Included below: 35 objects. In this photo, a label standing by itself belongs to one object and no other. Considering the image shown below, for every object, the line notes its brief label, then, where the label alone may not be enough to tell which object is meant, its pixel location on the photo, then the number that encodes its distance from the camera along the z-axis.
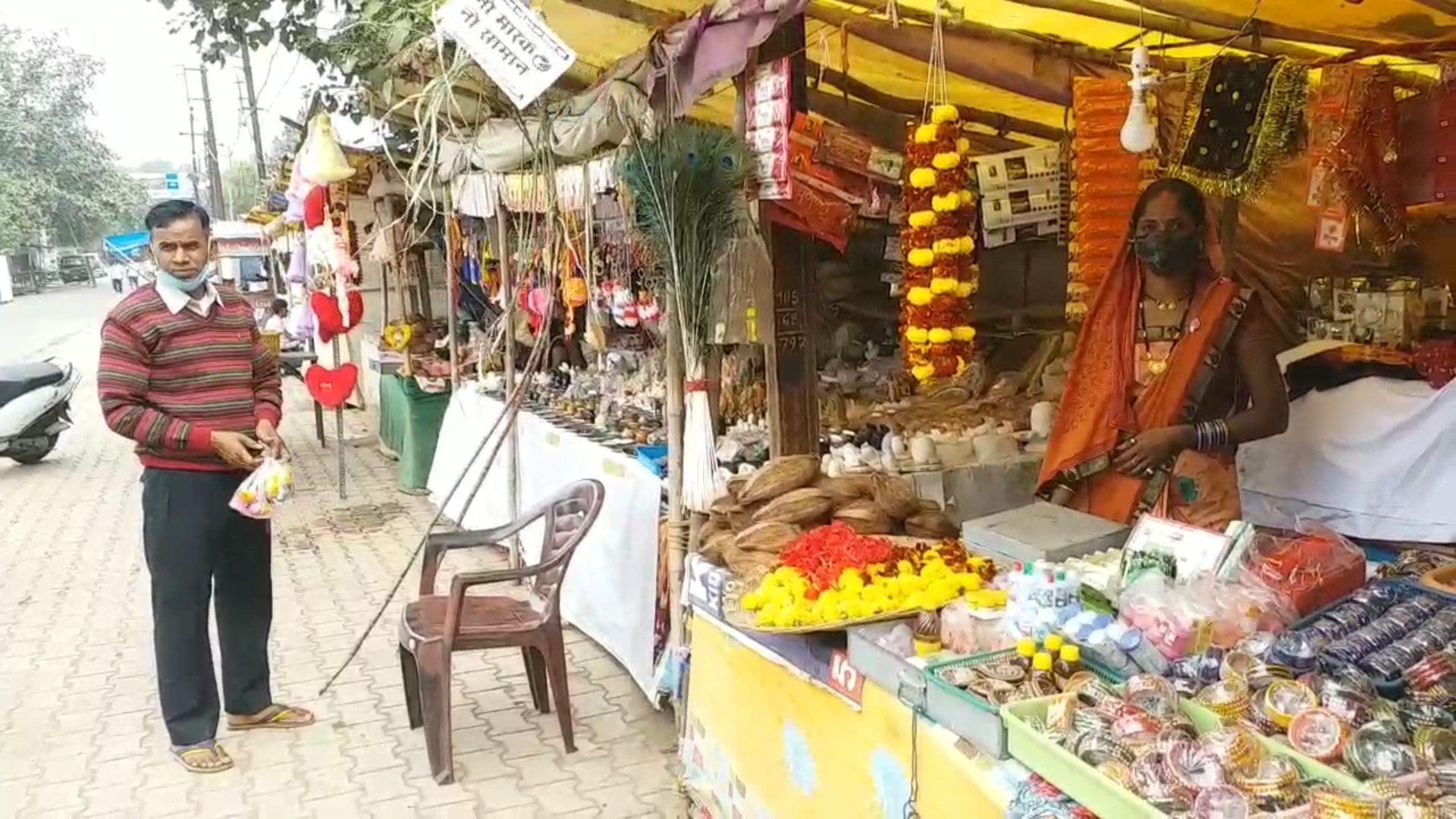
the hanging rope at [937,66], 3.34
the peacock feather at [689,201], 3.11
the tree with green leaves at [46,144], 31.92
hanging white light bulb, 3.60
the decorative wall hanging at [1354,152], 4.21
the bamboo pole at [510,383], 5.63
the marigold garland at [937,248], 3.20
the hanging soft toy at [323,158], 6.13
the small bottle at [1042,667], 1.90
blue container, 4.39
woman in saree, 2.87
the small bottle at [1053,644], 1.96
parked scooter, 9.47
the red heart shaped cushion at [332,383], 7.96
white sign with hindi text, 3.10
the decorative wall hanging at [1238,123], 4.08
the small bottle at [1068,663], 1.92
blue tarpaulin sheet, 30.38
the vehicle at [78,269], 41.81
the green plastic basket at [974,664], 1.85
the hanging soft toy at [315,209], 7.32
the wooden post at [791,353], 3.45
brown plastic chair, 3.56
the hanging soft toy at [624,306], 5.39
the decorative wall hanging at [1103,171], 4.12
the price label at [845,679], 2.31
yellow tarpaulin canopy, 3.96
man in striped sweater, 3.47
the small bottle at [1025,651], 1.96
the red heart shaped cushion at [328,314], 7.55
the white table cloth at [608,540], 4.27
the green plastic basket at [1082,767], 1.49
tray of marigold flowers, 2.34
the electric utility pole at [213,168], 26.46
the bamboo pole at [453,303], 6.89
